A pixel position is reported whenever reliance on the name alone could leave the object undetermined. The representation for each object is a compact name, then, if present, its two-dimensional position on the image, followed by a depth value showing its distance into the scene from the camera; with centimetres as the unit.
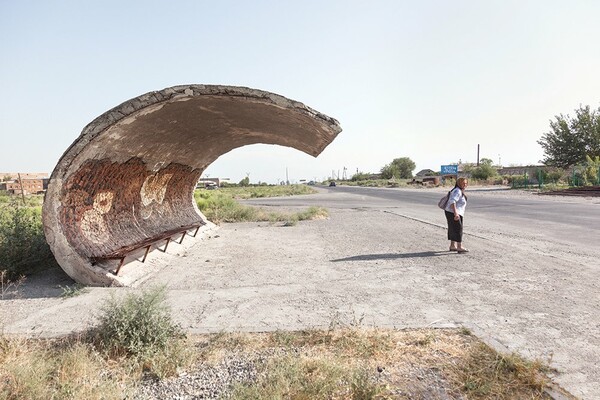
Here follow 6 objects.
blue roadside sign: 8106
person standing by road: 900
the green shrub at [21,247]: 686
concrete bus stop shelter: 613
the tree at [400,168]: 14462
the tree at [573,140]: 5375
